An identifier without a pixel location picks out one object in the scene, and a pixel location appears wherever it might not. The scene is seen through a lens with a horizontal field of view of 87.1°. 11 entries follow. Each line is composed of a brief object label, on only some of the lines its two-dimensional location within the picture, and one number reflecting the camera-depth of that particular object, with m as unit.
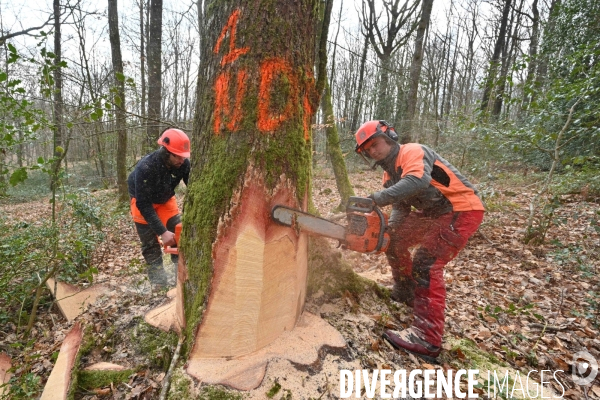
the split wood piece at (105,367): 1.82
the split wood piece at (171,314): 1.87
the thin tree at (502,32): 13.21
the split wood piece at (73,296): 3.01
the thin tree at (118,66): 7.98
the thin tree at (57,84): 3.17
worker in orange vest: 2.29
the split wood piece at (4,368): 2.02
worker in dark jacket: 2.91
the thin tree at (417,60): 9.44
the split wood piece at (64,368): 1.72
